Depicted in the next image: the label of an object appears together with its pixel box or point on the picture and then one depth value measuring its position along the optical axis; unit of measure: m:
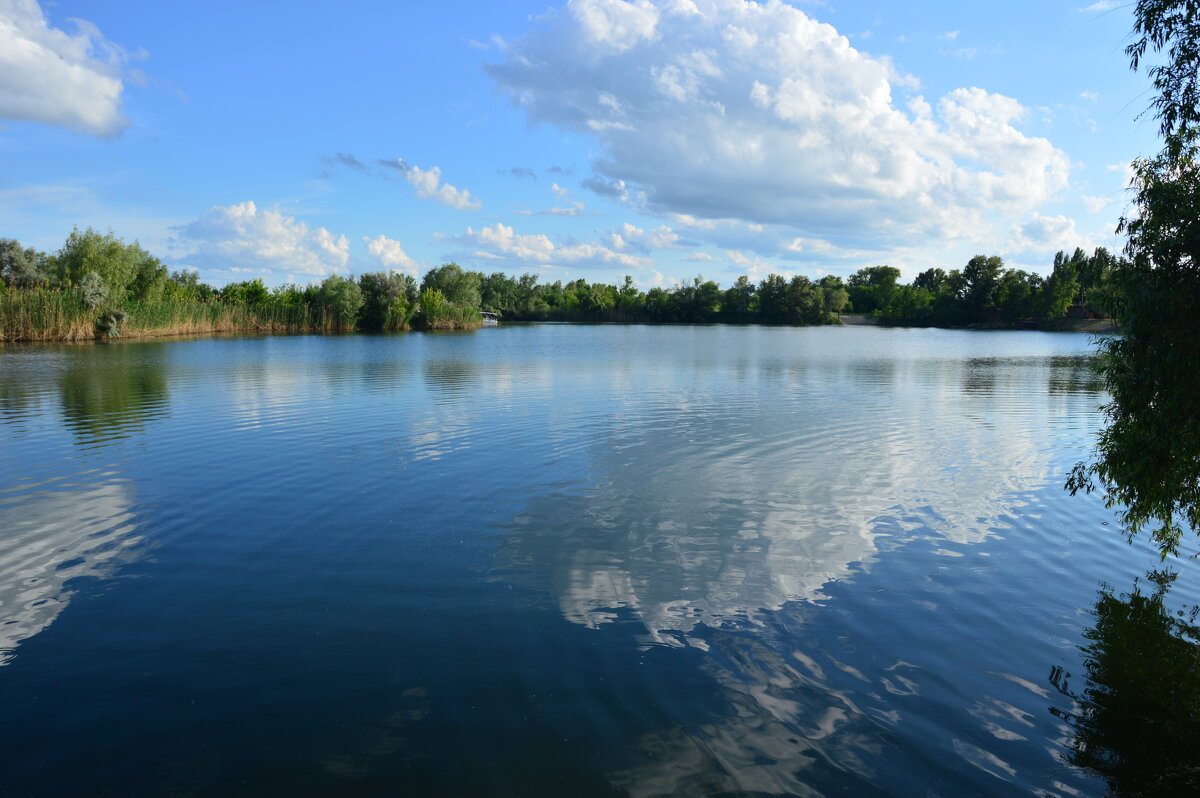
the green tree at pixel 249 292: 110.56
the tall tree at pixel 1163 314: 7.75
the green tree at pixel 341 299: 97.25
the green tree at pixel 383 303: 105.00
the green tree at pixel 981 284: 144.50
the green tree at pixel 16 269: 89.12
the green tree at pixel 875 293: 184.62
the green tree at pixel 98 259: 71.44
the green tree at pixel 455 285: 131.12
